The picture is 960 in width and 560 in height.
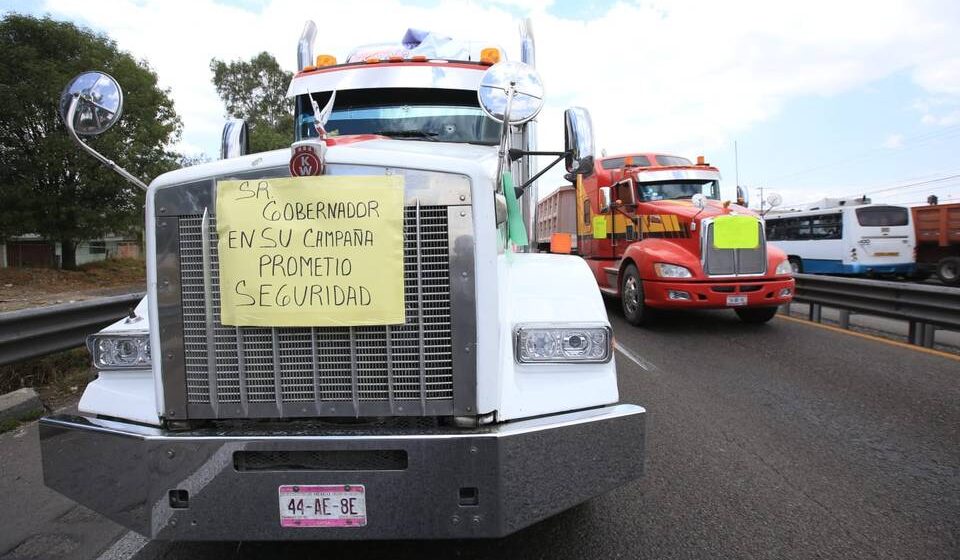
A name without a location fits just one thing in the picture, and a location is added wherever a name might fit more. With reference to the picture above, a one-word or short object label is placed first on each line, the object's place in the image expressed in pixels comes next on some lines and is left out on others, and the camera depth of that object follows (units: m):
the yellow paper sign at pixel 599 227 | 10.19
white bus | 16.80
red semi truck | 7.43
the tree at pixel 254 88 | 33.72
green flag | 2.85
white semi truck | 1.96
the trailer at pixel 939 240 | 15.95
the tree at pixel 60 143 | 17.06
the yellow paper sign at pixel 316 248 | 2.04
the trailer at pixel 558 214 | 12.89
